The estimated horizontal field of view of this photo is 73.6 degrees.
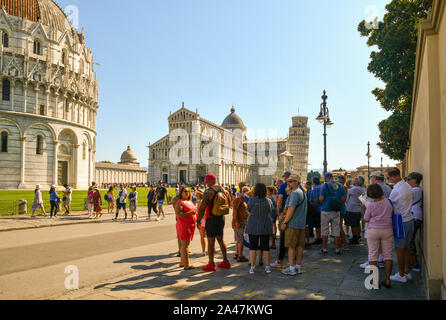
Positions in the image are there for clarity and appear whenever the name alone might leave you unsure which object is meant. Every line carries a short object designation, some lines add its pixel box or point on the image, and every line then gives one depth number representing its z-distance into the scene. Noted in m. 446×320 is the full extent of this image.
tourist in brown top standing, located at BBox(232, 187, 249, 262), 7.13
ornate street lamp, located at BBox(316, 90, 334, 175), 16.41
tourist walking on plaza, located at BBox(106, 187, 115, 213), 18.35
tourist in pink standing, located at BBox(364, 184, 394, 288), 5.18
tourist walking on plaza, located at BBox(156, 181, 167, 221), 16.00
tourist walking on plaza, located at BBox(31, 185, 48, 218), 15.38
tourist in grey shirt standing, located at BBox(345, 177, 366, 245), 8.74
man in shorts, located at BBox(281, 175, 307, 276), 5.93
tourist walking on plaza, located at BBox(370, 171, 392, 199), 7.52
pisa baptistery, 32.62
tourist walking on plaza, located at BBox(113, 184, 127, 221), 15.95
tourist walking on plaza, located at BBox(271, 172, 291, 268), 6.64
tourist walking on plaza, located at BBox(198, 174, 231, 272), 6.36
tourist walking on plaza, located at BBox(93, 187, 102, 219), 15.73
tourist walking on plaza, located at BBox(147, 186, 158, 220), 16.33
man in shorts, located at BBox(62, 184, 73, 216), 16.97
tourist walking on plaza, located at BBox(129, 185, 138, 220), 15.59
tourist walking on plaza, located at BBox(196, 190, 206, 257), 7.69
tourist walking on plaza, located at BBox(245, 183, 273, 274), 6.00
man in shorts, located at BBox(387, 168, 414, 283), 5.43
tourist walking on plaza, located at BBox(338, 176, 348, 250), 8.77
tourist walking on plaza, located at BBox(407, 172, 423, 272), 5.94
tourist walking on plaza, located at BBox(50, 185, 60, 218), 15.26
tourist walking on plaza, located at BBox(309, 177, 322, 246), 8.98
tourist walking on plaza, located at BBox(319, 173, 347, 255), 7.80
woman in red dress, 6.36
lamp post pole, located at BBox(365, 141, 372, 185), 36.25
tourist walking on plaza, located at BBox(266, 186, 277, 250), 8.62
